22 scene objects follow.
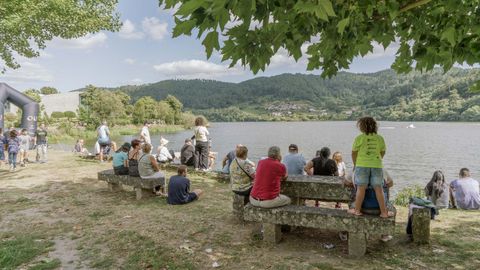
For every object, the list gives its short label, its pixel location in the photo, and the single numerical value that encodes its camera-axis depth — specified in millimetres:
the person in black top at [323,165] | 7477
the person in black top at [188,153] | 12448
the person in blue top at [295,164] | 8211
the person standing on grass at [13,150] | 13008
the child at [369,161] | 4715
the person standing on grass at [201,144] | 11608
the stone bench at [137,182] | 8383
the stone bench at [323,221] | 4664
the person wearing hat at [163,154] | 13555
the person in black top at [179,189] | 7867
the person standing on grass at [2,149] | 14640
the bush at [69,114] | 65094
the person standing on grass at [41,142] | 15016
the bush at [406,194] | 12391
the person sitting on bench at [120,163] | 9109
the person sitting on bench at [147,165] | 8484
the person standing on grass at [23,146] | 14344
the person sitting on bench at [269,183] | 5379
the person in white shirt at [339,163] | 9352
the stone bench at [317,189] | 5859
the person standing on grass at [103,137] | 14586
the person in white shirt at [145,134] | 13477
